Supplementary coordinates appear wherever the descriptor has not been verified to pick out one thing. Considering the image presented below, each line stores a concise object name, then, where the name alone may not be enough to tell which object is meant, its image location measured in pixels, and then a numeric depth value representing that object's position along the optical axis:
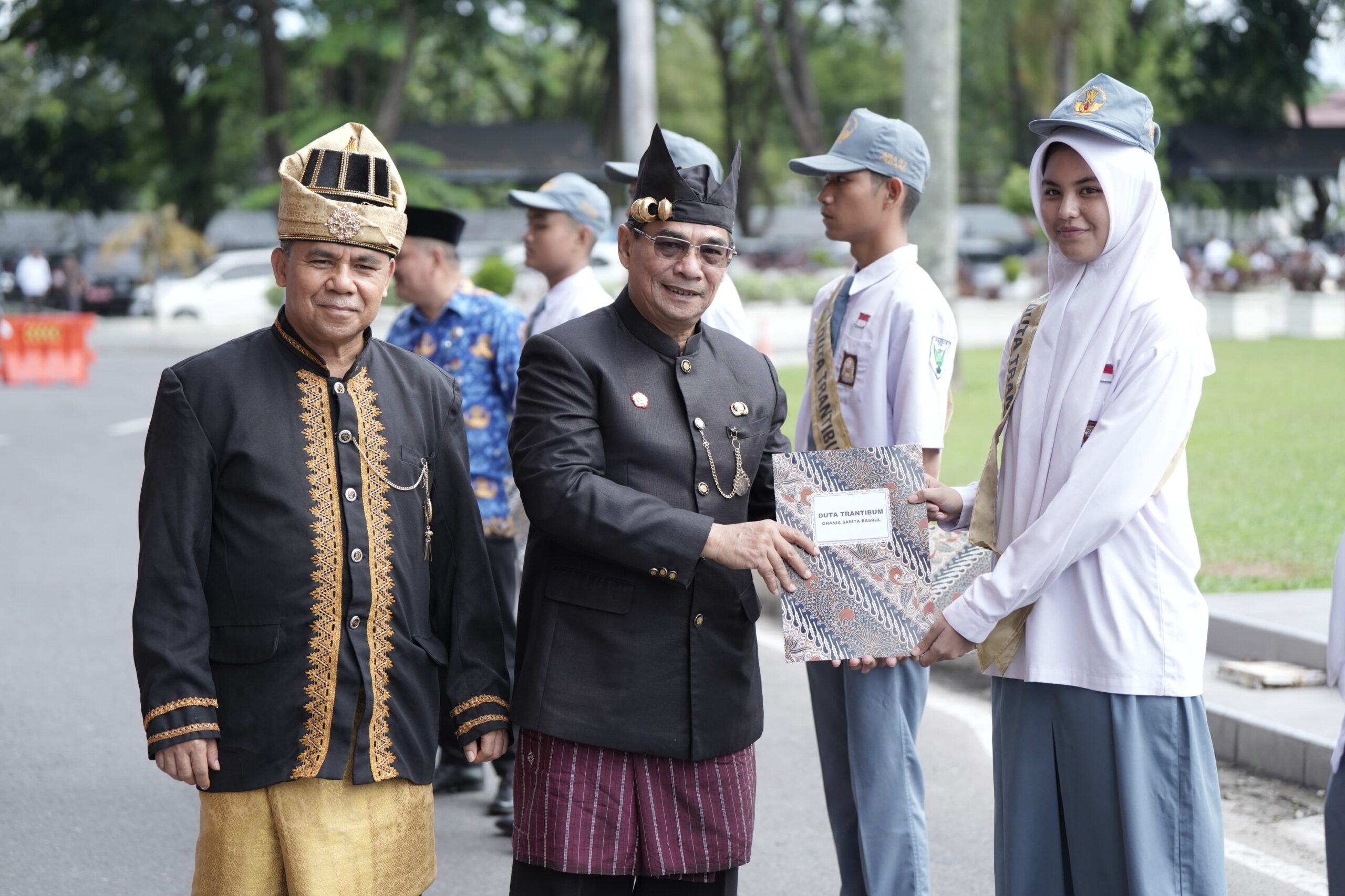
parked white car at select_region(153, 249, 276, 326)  33.03
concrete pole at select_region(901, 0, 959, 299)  14.30
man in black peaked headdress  3.13
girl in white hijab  3.11
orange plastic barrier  21.81
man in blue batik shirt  5.58
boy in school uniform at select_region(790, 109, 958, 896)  4.04
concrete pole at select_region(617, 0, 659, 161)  16.22
